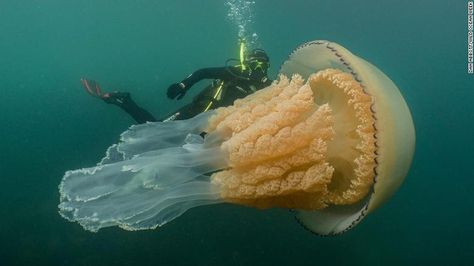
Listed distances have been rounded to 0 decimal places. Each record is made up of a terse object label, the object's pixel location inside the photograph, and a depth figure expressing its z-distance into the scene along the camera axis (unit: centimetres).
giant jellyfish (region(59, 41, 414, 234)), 259
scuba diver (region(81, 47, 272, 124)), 530
